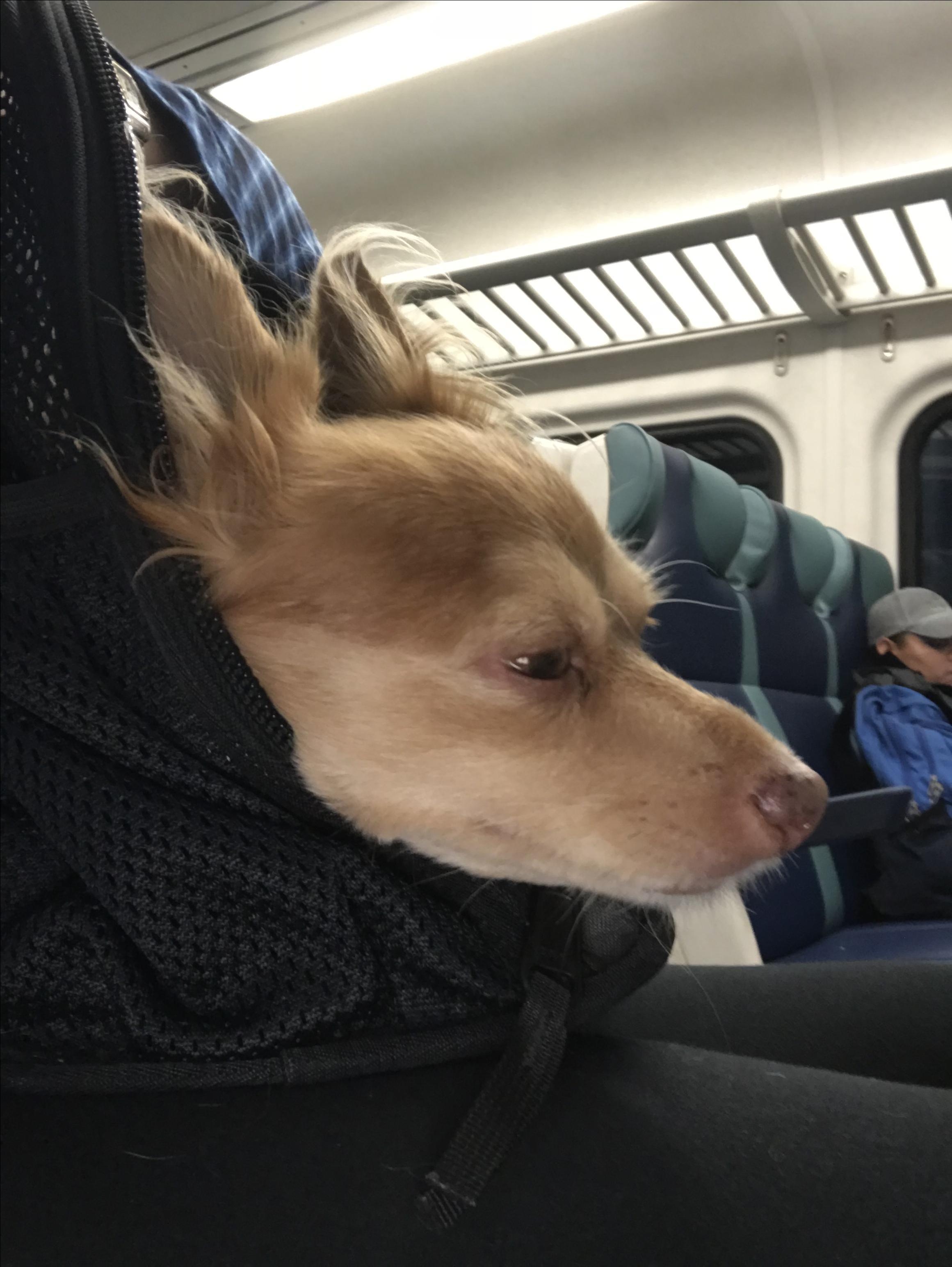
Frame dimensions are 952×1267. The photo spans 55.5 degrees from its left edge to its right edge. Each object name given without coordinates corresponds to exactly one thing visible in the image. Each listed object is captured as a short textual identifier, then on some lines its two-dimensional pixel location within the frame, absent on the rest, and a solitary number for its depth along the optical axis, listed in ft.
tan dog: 1.82
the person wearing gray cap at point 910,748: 4.42
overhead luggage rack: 5.56
